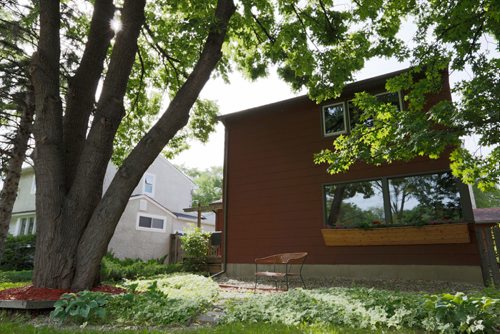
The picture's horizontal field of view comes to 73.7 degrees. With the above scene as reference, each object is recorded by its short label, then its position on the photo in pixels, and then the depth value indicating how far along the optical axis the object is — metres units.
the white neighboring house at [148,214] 17.83
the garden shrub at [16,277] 10.17
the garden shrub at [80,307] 3.81
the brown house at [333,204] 8.42
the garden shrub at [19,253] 14.20
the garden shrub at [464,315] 3.03
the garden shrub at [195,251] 12.51
